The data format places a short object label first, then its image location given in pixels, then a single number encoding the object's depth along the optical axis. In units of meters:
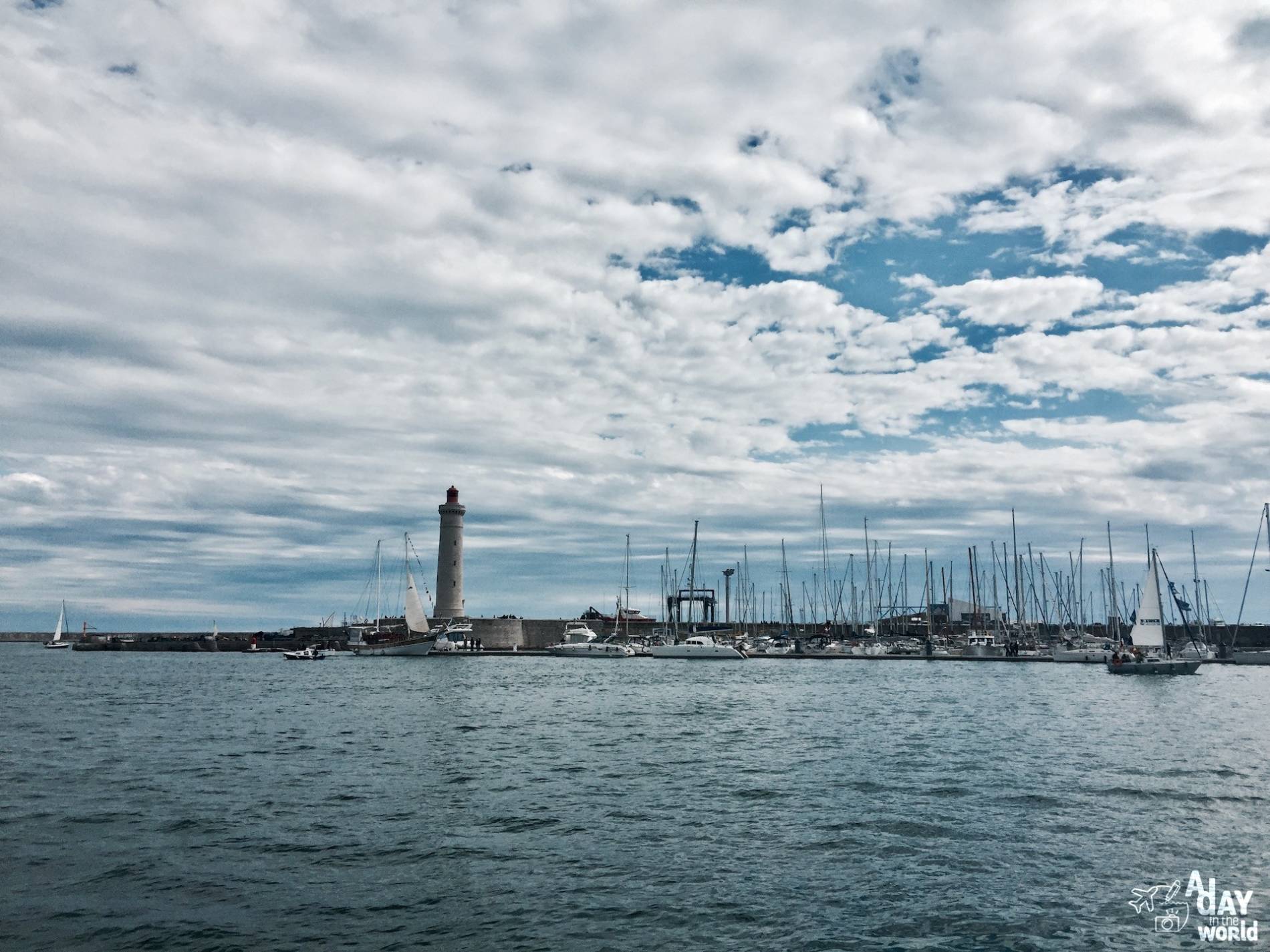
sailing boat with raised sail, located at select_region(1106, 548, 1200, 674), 81.19
